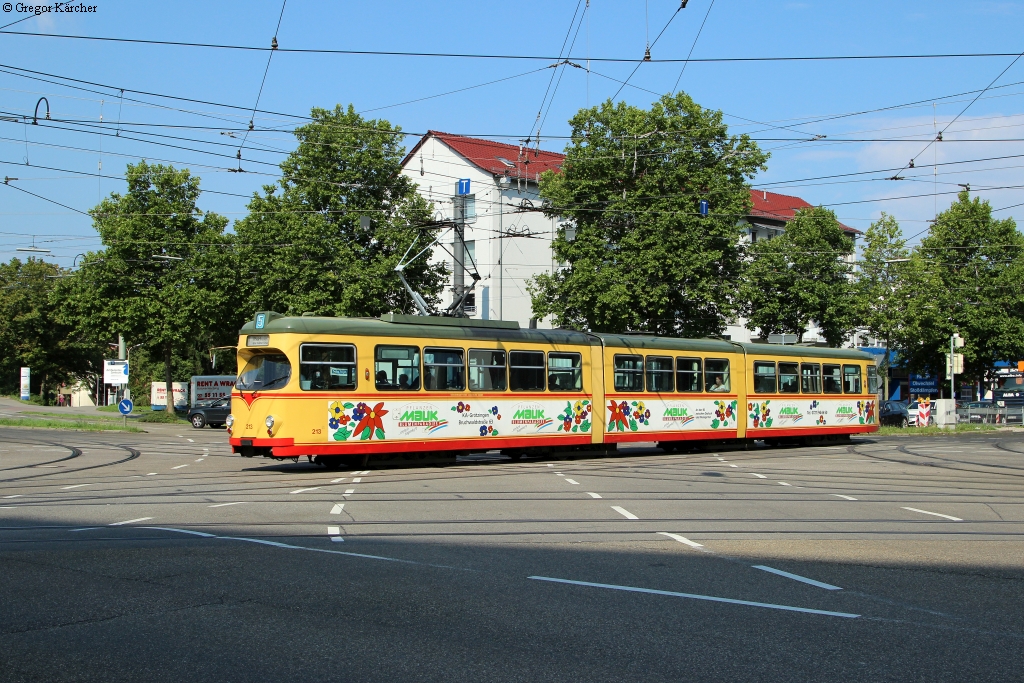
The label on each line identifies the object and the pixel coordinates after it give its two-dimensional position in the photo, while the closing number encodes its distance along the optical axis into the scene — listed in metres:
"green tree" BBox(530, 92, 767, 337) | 36.53
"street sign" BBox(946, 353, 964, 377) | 41.00
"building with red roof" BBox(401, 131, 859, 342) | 46.69
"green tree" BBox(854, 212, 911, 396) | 48.00
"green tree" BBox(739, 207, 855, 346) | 47.22
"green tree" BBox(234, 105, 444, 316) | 38.66
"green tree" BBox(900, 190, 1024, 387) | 47.81
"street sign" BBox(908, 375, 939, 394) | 47.94
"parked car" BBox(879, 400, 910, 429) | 47.88
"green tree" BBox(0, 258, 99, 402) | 73.88
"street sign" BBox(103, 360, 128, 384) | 35.88
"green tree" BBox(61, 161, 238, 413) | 44.38
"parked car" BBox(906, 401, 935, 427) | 41.73
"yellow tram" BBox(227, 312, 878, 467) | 17.92
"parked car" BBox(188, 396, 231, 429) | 41.56
